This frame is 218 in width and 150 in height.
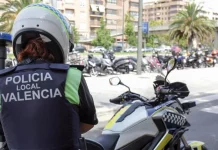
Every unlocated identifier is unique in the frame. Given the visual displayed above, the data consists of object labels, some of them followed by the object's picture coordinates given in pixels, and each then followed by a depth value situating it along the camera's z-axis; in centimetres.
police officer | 153
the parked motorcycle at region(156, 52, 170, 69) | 1780
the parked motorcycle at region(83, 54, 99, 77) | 1362
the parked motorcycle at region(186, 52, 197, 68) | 1977
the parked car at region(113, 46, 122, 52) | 5428
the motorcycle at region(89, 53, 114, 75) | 1395
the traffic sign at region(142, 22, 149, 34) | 1395
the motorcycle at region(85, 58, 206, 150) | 245
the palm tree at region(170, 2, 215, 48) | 3028
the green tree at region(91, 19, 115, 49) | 4756
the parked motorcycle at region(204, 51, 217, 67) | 2080
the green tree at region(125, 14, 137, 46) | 4975
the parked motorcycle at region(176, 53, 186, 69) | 1877
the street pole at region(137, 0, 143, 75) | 1343
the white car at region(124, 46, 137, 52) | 5303
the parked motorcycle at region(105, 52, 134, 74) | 1476
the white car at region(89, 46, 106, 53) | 4712
